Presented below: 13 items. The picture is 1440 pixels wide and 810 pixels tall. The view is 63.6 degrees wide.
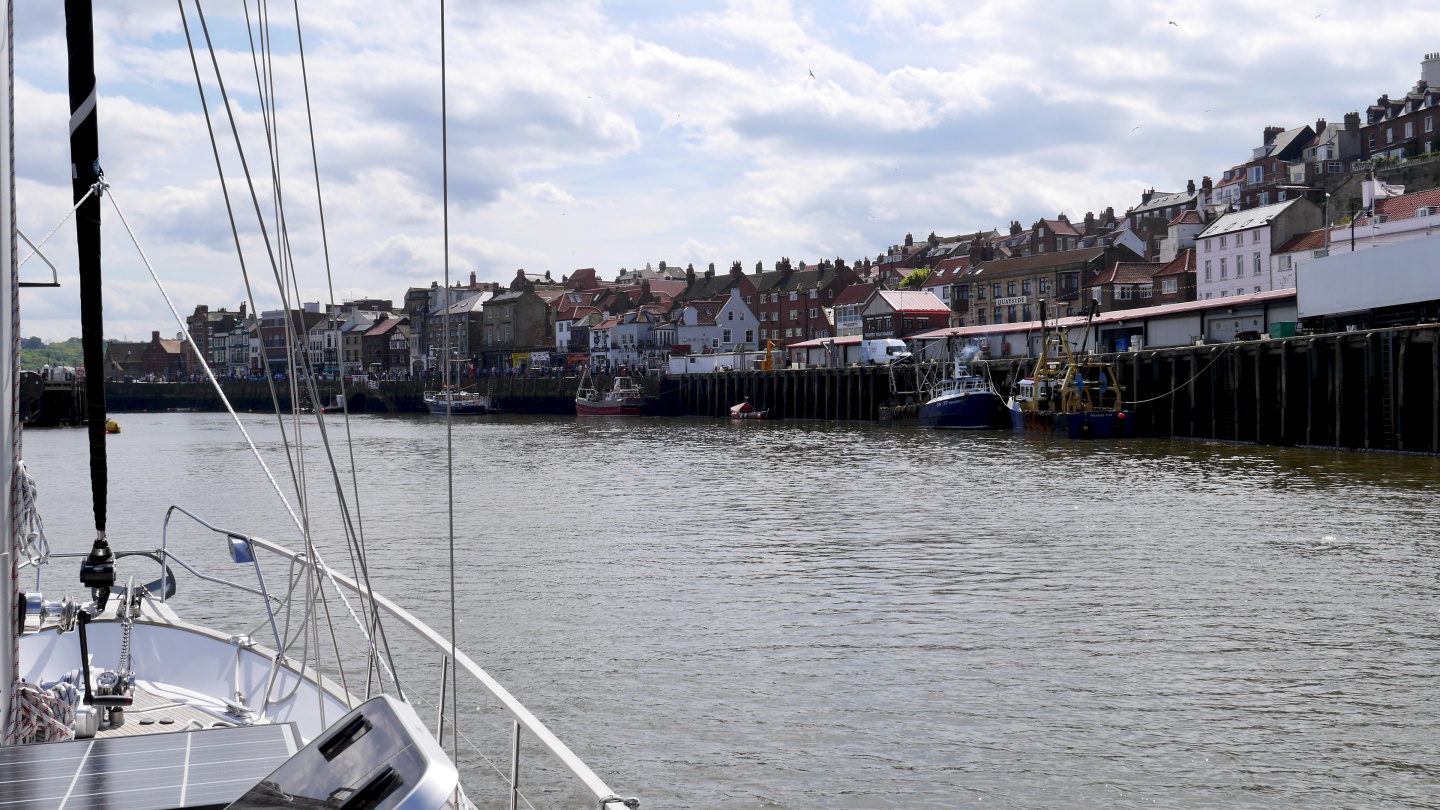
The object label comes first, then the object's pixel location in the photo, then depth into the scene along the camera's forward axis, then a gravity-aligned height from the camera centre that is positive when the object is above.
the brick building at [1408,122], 99.62 +21.65
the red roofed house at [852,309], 103.44 +6.09
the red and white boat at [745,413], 80.31 -2.37
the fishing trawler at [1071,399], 50.12 -1.23
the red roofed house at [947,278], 106.20 +9.30
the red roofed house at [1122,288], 89.06 +6.48
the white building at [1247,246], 78.00 +8.61
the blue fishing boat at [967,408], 59.34 -1.71
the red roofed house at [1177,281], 87.62 +6.81
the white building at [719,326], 120.94 +5.59
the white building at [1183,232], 98.62 +11.85
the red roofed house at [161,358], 183.62 +5.03
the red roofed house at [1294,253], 74.06 +7.52
